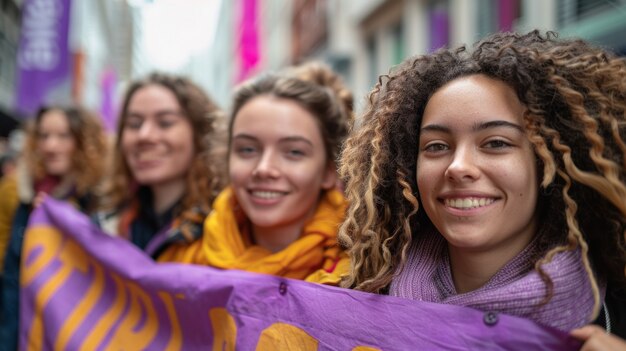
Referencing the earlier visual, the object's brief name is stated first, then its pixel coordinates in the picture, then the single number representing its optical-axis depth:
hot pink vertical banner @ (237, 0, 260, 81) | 13.30
